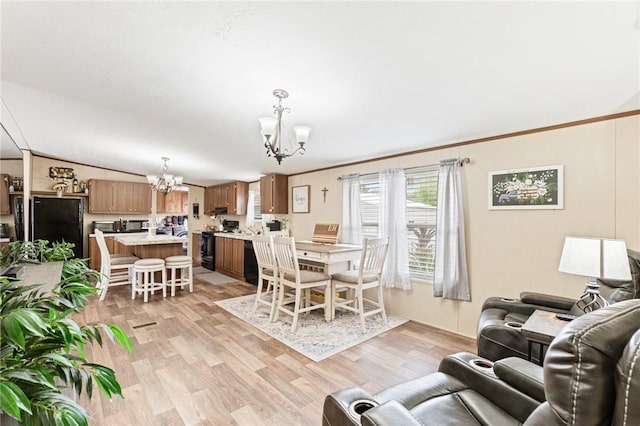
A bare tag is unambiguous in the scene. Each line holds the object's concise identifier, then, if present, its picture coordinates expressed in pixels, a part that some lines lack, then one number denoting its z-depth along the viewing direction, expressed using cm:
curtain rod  320
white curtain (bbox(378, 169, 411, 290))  377
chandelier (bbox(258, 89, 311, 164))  231
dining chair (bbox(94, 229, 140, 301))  448
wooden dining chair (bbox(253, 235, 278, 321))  354
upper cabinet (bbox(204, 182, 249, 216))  681
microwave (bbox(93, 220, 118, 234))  650
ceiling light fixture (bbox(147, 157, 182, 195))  528
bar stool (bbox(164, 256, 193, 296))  467
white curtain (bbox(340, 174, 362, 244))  432
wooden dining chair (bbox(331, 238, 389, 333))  331
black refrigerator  534
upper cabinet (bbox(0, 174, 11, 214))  204
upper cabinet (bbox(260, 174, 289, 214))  561
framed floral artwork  264
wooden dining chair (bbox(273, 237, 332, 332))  329
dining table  355
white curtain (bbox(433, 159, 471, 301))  320
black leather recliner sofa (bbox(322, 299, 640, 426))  70
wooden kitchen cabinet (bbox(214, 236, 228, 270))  653
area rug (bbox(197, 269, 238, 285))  569
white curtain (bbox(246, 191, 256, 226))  681
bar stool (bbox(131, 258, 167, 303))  440
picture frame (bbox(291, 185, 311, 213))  530
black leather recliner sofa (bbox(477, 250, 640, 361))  184
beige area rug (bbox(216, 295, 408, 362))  289
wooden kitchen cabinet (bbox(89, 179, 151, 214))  648
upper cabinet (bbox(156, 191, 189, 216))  774
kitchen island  461
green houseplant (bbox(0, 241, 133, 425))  66
